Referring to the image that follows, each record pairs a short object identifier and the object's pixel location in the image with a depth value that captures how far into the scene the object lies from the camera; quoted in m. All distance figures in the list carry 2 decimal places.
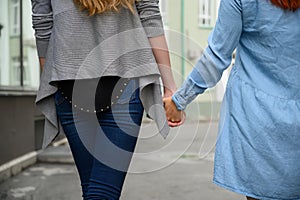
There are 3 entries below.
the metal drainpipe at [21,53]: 7.32
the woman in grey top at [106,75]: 2.34
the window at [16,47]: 6.76
